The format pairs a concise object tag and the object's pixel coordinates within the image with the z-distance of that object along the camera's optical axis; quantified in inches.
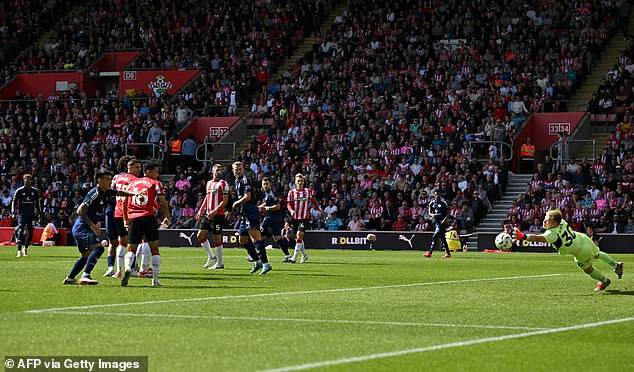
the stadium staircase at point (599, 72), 1792.6
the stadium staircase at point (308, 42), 2114.7
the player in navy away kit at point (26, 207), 1271.3
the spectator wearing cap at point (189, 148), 1899.6
